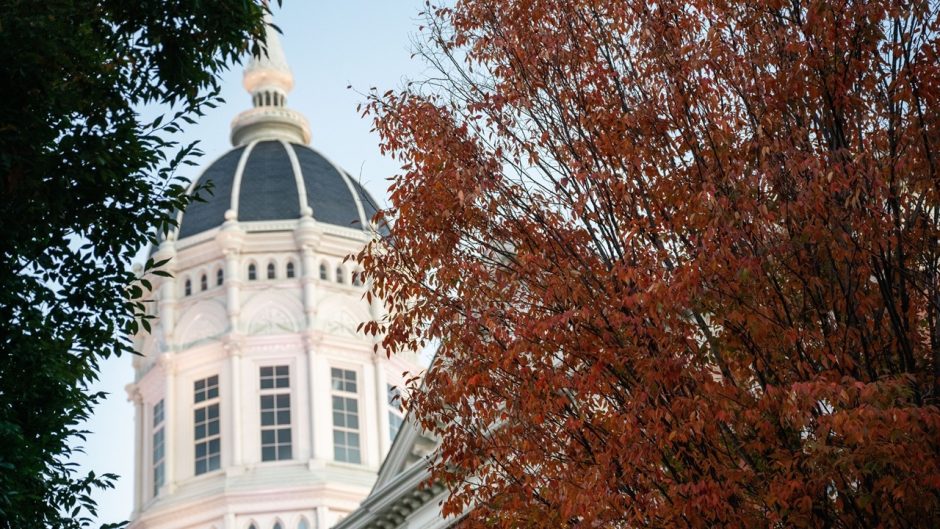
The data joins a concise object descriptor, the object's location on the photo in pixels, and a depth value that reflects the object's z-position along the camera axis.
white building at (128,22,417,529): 58.62
